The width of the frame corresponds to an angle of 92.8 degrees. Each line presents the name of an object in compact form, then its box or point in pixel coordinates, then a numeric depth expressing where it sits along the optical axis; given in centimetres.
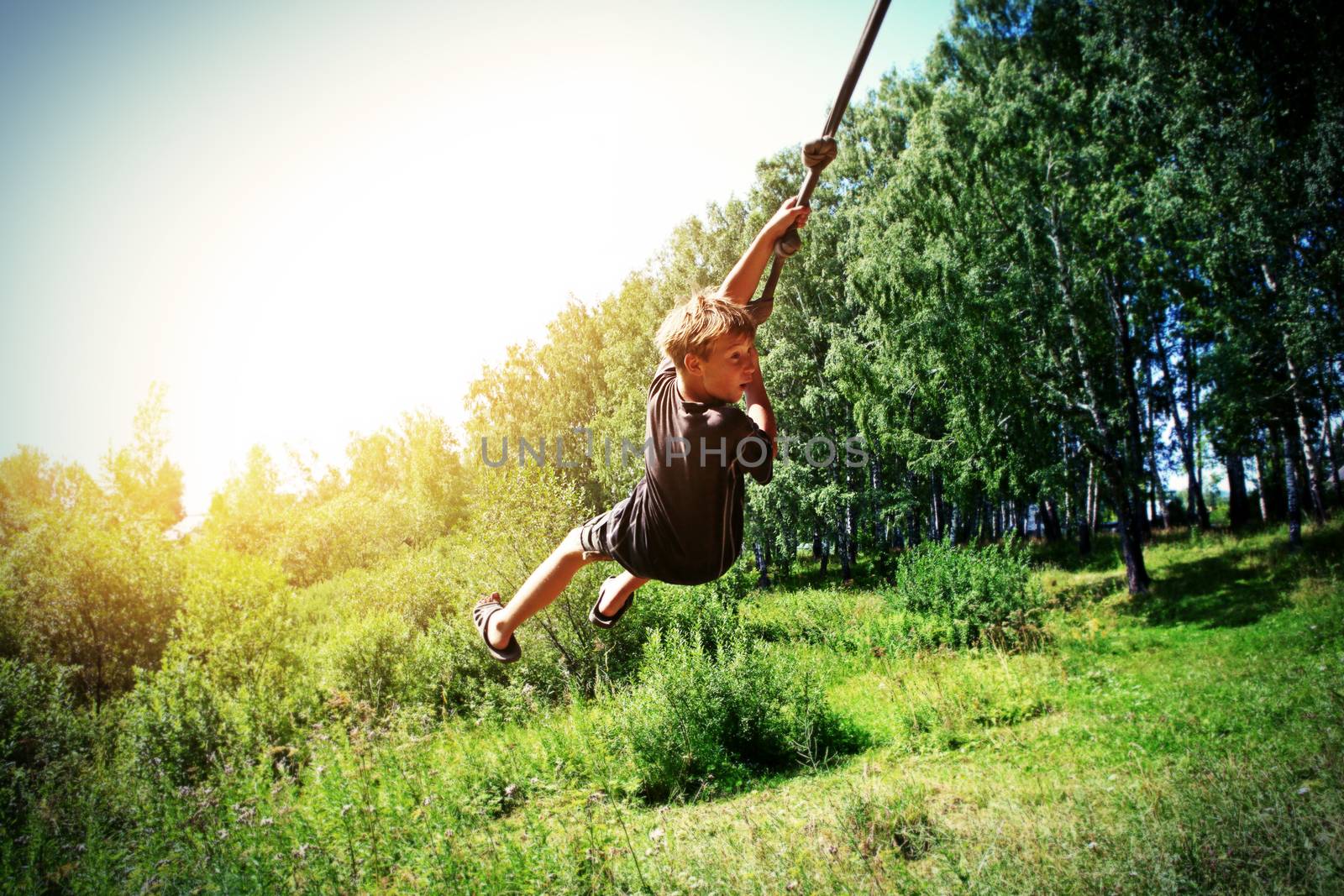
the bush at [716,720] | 878
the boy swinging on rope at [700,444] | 264
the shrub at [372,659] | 1462
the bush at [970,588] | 1473
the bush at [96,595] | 1759
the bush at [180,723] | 1180
